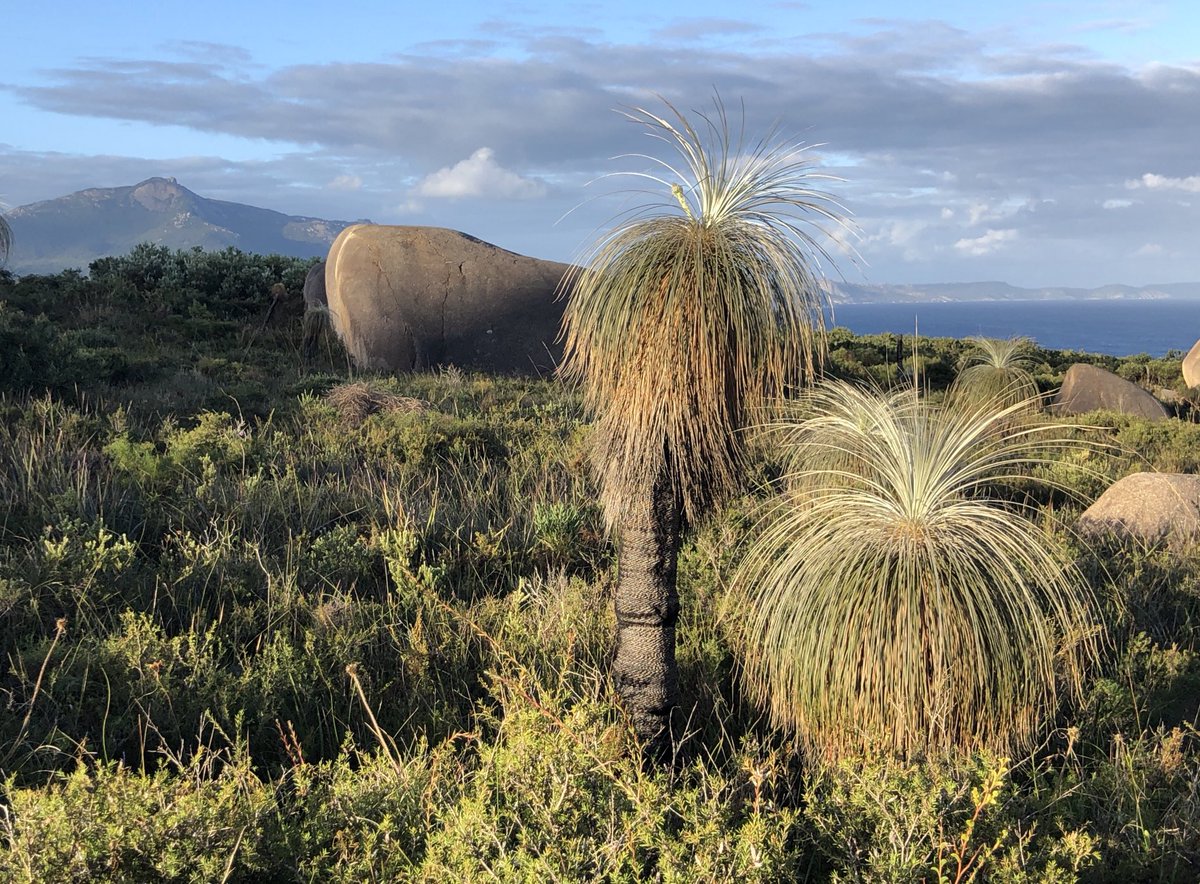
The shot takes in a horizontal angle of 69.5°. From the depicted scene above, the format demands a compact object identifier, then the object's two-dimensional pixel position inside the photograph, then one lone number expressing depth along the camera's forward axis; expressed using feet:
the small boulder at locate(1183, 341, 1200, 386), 55.31
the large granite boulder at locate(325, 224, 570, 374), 40.27
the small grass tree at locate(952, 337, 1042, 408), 31.48
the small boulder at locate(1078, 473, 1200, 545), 20.20
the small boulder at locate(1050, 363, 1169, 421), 41.93
